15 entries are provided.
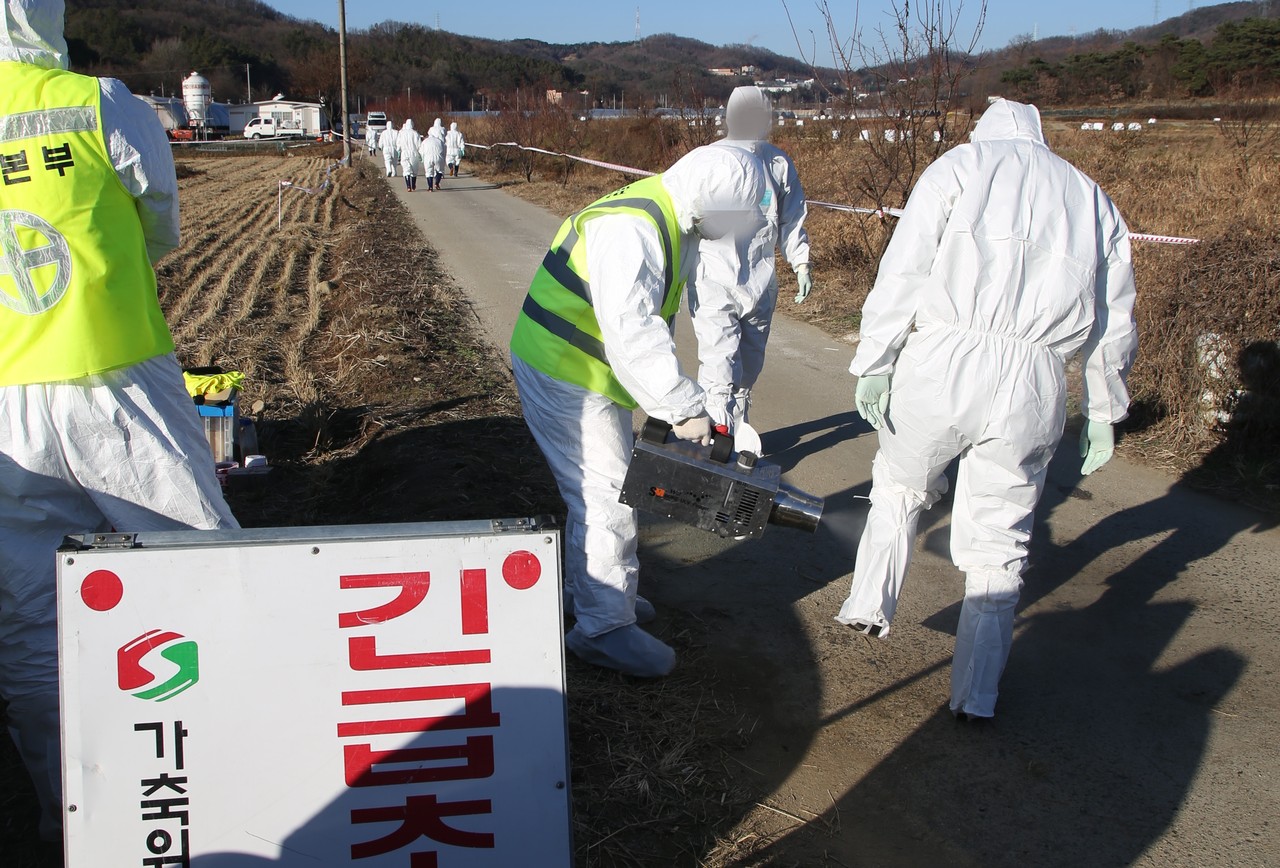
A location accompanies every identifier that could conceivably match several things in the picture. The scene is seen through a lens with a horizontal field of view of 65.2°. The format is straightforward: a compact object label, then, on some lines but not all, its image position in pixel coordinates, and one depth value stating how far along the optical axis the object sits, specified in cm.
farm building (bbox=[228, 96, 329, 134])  7500
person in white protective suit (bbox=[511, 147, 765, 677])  308
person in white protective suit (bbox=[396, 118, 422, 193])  2527
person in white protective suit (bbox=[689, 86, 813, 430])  582
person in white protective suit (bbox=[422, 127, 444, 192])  2512
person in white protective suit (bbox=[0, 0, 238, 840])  264
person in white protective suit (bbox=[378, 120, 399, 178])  2996
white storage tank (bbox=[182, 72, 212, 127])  6558
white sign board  212
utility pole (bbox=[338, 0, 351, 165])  3142
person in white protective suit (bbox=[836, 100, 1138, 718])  326
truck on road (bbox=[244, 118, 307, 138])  6962
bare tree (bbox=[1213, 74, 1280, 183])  1359
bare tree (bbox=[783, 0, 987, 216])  954
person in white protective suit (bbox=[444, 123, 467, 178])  2983
